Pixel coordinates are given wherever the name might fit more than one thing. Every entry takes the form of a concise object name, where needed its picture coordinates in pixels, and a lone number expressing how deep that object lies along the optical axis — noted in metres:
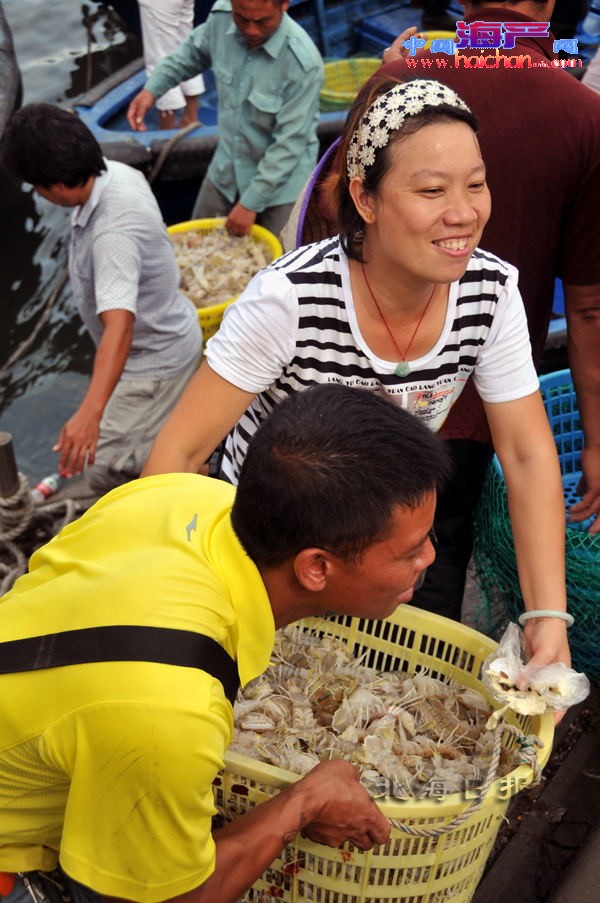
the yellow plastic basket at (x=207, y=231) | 4.38
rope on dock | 3.71
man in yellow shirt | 1.37
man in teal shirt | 4.44
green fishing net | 2.50
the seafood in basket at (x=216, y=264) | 4.63
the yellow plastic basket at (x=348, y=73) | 7.15
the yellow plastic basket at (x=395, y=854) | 1.77
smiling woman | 1.90
